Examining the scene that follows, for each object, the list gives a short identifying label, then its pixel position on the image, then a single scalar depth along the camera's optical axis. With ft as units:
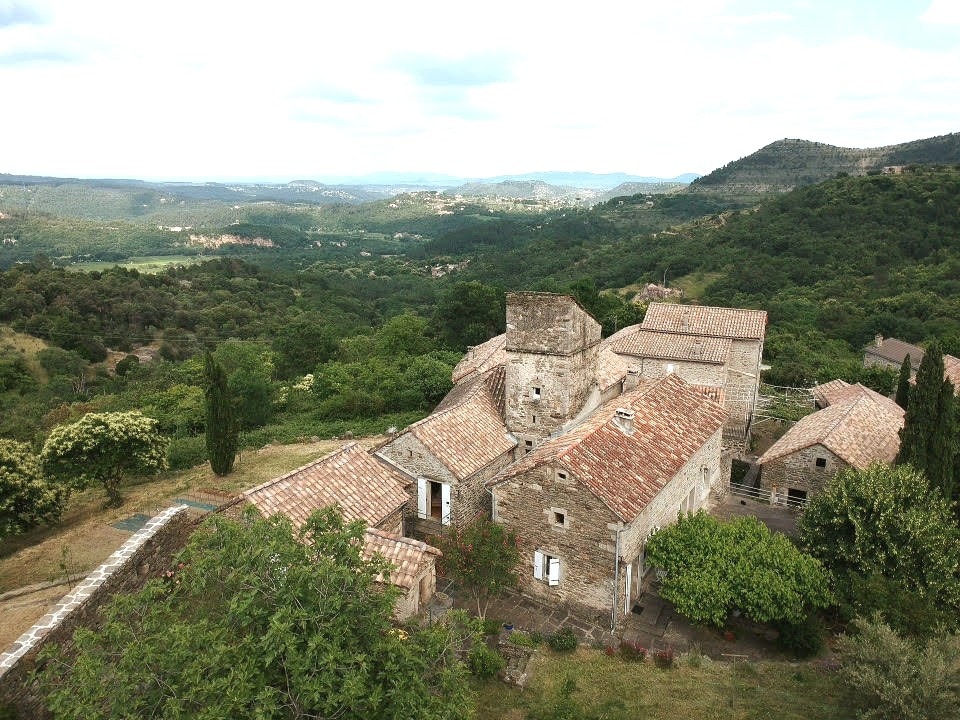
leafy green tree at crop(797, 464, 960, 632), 53.36
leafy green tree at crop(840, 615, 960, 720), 36.83
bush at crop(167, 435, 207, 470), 101.86
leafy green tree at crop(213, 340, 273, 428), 122.52
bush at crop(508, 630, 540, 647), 53.52
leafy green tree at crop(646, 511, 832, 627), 53.42
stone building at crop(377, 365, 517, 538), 66.69
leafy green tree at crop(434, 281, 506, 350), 170.50
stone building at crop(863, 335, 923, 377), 172.55
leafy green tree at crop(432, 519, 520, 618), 55.67
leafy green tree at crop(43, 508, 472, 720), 25.58
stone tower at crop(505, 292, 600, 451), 71.26
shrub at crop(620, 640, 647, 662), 51.83
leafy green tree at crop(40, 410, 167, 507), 78.28
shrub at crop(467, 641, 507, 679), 48.88
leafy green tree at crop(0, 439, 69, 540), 71.15
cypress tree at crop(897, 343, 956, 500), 67.31
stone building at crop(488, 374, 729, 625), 56.54
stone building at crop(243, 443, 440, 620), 50.80
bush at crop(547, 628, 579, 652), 53.52
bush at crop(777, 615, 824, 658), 53.21
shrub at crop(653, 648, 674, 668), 50.90
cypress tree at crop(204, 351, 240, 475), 91.66
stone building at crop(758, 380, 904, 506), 78.38
